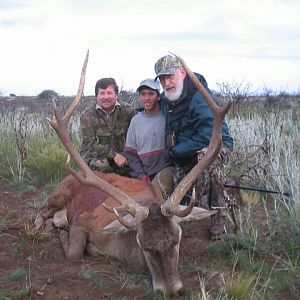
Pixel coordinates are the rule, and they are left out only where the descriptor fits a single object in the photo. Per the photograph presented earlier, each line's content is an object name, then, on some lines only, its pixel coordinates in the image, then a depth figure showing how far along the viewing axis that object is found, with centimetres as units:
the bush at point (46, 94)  2387
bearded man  445
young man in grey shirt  518
